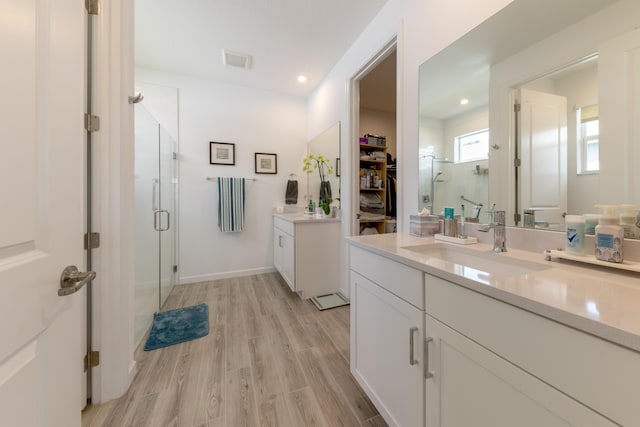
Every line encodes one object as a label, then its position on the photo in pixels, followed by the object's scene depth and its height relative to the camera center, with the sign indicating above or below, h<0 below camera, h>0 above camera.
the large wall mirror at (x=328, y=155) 2.69 +0.68
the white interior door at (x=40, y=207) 0.46 +0.01
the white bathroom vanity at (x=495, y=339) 0.45 -0.32
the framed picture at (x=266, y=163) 3.38 +0.70
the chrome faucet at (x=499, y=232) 1.04 -0.08
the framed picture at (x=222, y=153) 3.16 +0.79
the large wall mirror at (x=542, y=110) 0.80 +0.43
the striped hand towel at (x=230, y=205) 3.15 +0.10
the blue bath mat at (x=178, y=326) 1.83 -0.96
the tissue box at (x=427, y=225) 1.42 -0.07
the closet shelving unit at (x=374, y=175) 2.83 +0.45
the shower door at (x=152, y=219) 1.74 -0.05
